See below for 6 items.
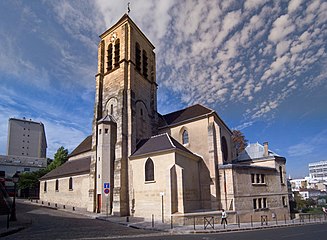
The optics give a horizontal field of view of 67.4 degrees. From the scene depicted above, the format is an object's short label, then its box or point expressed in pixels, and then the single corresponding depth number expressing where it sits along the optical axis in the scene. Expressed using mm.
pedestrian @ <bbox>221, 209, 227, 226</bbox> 19672
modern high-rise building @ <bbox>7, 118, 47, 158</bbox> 87438
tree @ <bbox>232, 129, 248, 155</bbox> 41938
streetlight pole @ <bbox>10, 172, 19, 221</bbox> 17230
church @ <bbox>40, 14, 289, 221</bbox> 22547
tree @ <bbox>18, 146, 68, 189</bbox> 45625
